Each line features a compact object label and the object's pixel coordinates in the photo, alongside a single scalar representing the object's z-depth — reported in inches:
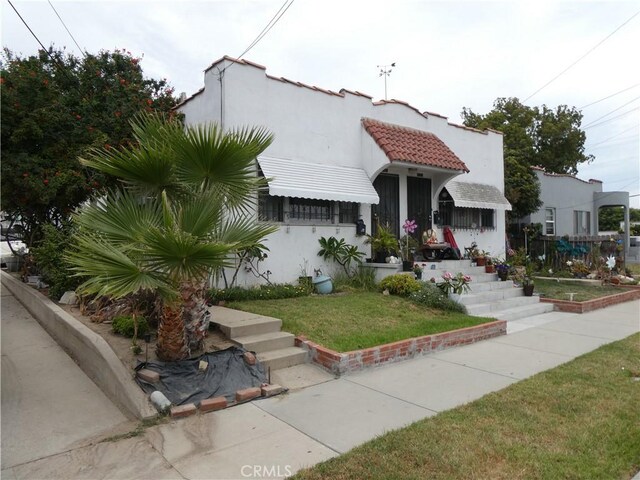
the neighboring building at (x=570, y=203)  792.9
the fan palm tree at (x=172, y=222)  163.3
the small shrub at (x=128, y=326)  226.8
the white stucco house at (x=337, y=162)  362.6
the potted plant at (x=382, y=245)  411.8
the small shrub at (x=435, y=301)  337.4
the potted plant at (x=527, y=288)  425.1
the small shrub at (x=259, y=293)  320.8
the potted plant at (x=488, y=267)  454.3
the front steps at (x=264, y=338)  221.0
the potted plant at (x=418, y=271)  391.9
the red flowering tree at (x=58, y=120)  323.9
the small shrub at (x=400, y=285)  358.6
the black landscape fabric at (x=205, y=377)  178.1
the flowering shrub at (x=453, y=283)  357.7
